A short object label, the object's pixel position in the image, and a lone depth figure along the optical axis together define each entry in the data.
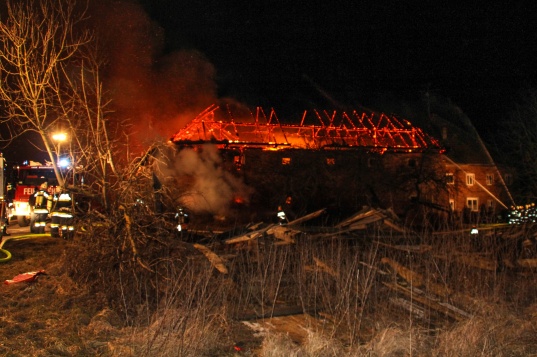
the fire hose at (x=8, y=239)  9.89
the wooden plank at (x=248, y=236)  10.23
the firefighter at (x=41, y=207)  13.62
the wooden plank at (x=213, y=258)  8.52
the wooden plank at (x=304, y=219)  13.06
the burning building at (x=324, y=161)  24.84
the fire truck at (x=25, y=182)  16.95
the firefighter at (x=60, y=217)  11.50
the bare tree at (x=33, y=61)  8.23
